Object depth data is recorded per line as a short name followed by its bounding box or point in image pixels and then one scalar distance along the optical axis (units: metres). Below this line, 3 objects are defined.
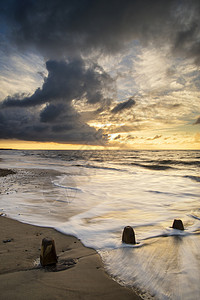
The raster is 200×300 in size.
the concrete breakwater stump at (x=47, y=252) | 2.47
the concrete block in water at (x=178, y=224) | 4.01
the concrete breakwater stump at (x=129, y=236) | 3.30
